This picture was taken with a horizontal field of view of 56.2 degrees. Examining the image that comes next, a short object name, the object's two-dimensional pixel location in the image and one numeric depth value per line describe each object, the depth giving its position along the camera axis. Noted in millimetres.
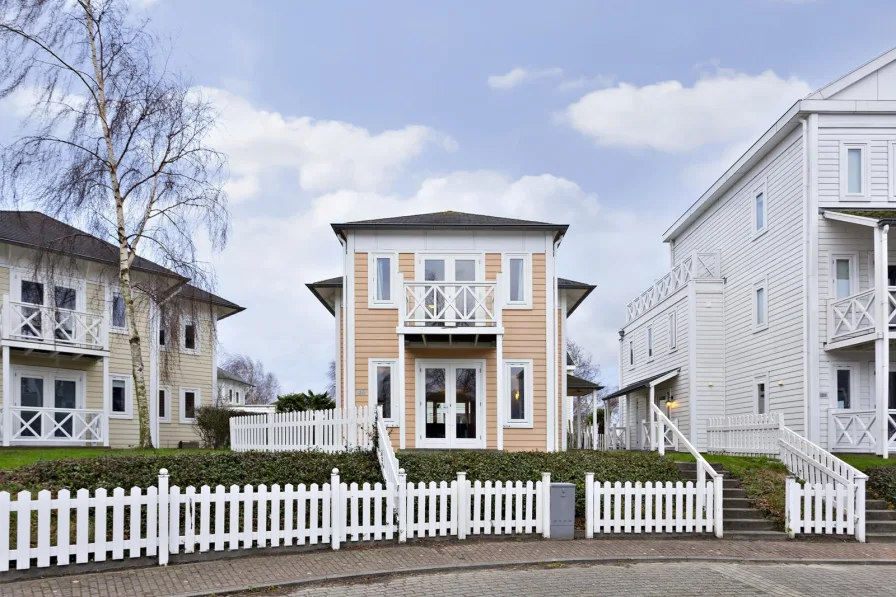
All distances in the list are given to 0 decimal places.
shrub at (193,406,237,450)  24969
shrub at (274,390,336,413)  22453
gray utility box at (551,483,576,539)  12281
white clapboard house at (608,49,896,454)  19391
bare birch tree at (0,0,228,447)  19141
